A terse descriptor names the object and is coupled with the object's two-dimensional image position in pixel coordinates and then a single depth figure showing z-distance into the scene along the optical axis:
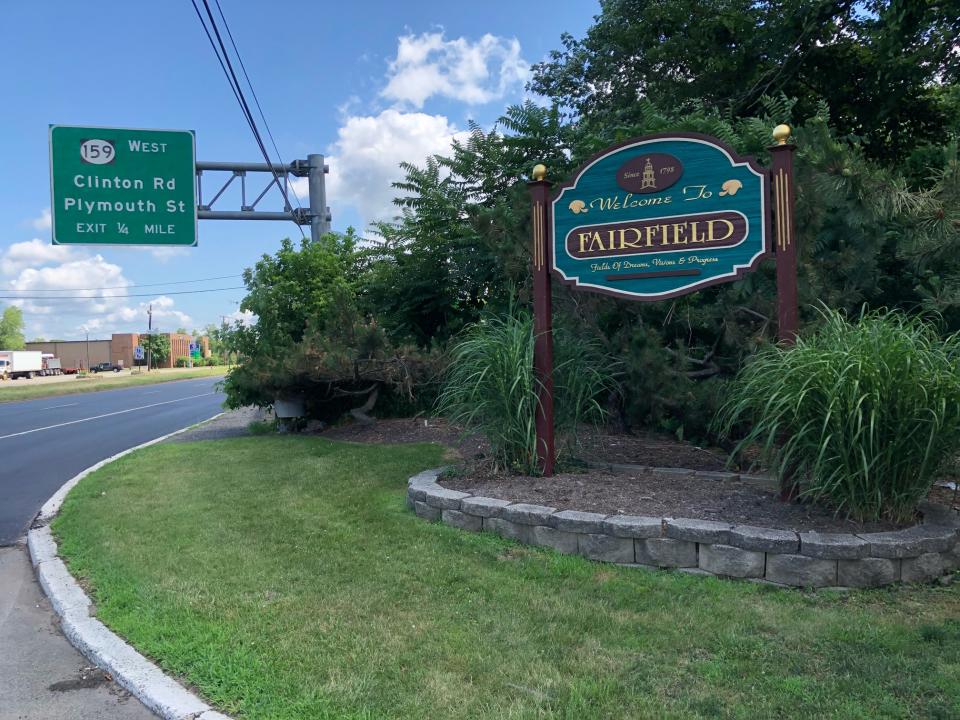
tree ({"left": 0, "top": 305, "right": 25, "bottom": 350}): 110.38
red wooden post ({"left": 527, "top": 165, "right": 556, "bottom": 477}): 6.63
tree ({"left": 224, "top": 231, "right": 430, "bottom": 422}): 10.70
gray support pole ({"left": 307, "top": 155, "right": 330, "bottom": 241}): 14.30
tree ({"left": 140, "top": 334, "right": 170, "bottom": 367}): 103.56
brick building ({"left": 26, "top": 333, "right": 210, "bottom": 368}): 105.19
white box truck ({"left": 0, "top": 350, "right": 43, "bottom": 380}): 65.00
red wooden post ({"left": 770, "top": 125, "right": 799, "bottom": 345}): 5.65
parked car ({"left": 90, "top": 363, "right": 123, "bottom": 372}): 87.56
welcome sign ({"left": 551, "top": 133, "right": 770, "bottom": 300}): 5.88
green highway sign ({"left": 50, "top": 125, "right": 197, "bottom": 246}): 14.01
